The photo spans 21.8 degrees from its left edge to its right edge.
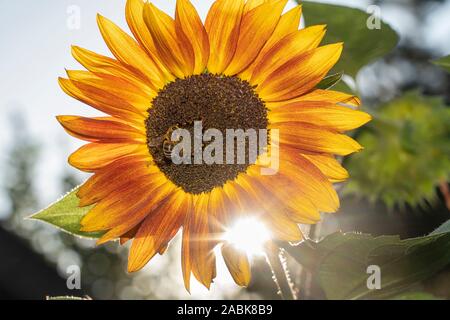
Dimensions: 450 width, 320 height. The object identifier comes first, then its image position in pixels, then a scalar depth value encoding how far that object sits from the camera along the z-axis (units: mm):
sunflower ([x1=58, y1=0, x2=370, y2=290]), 434
